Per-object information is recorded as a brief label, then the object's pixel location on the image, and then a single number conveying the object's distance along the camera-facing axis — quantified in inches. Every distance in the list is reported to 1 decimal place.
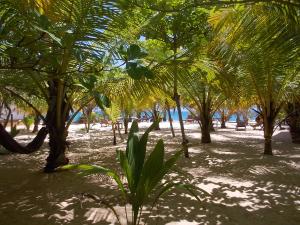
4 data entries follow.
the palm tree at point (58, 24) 79.2
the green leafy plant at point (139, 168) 91.4
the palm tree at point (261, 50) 120.7
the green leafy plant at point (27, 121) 730.2
